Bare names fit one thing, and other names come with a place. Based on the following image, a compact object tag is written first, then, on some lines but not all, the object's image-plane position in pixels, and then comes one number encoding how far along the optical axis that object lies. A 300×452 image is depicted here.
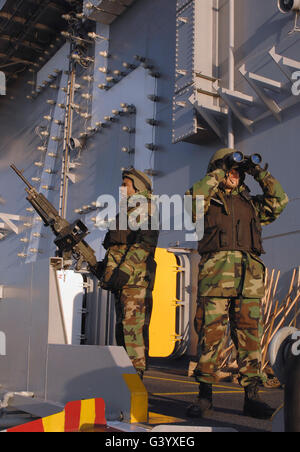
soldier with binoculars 3.04
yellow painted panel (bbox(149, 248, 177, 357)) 6.27
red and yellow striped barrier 1.94
